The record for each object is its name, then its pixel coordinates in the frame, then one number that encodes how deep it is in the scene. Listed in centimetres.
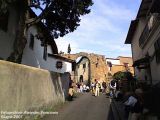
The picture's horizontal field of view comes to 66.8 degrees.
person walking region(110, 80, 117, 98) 993
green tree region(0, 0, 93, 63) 662
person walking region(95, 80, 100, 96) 1072
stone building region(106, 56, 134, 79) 2382
